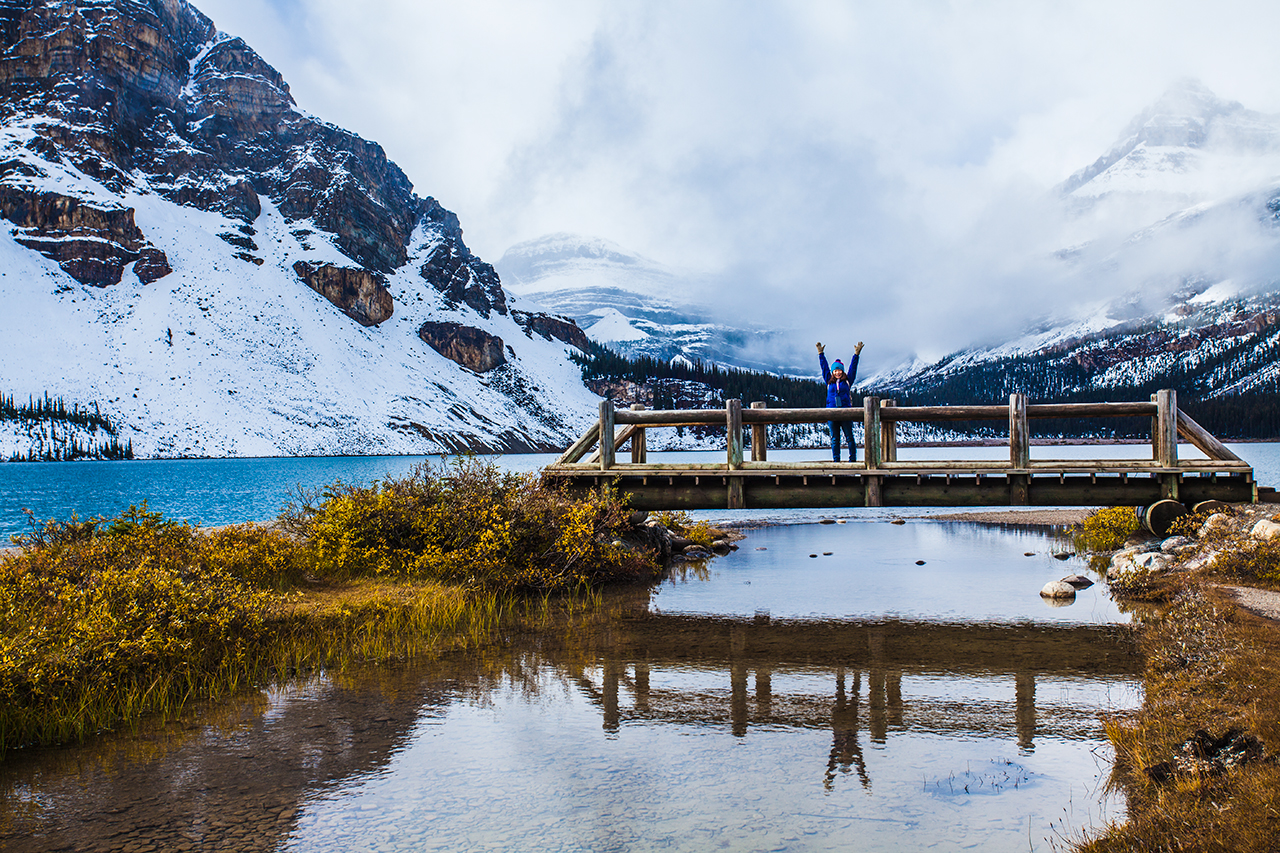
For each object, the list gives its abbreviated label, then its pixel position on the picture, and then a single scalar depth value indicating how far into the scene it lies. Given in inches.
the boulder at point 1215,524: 655.8
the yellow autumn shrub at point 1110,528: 916.6
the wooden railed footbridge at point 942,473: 641.6
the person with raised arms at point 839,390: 736.2
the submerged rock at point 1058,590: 641.6
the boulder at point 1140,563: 647.8
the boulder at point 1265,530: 593.0
